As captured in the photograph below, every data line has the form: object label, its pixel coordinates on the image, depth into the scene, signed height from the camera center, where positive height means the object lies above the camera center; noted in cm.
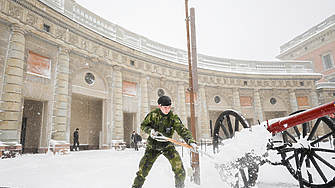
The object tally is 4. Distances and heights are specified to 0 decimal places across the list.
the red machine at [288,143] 294 -39
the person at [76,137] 1241 -71
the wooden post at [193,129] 445 -16
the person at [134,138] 1253 -90
